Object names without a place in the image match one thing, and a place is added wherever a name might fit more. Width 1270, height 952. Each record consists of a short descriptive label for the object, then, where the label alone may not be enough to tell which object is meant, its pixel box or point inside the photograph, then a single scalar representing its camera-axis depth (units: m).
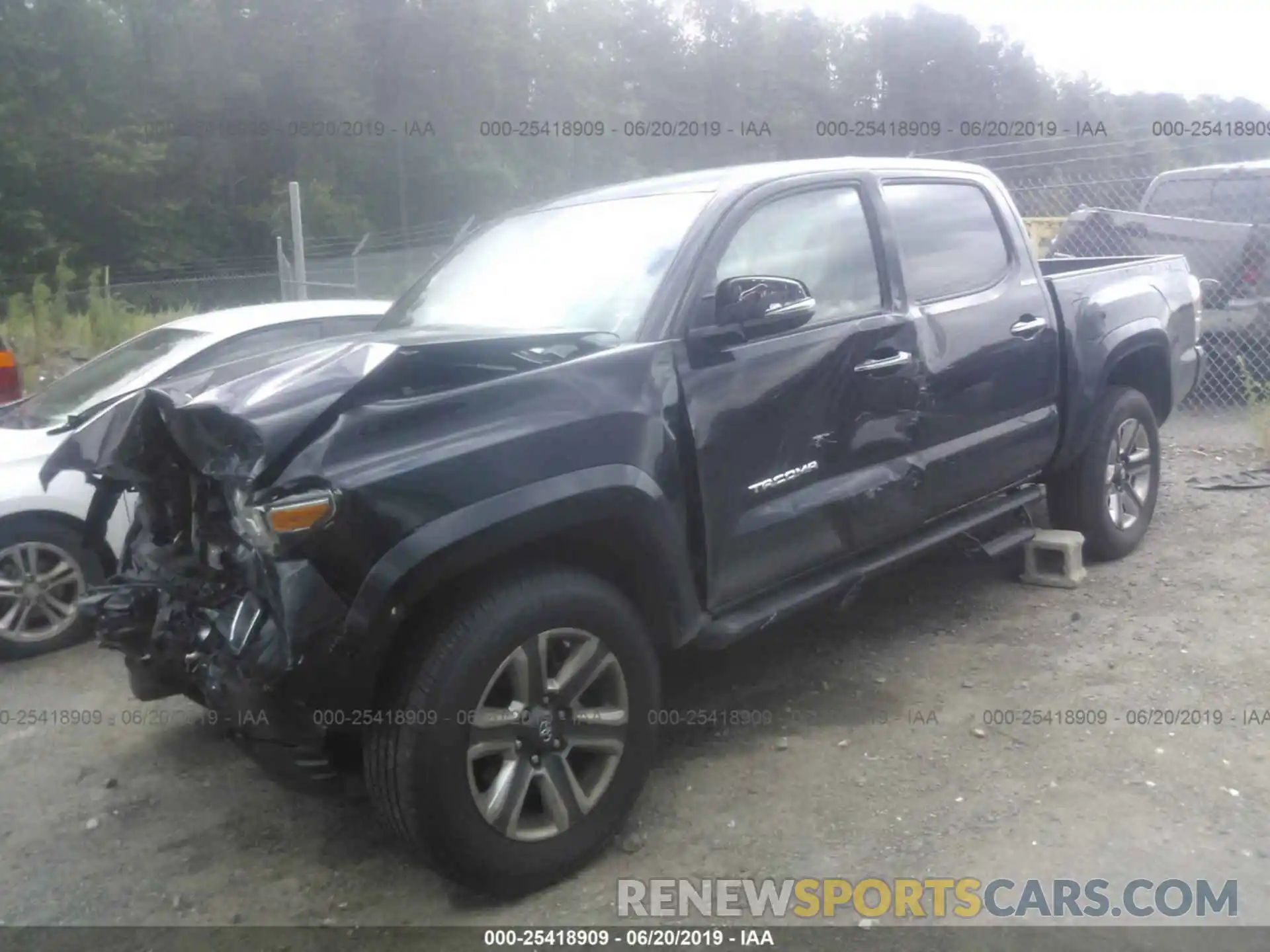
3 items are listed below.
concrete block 5.21
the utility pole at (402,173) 32.31
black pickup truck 2.66
